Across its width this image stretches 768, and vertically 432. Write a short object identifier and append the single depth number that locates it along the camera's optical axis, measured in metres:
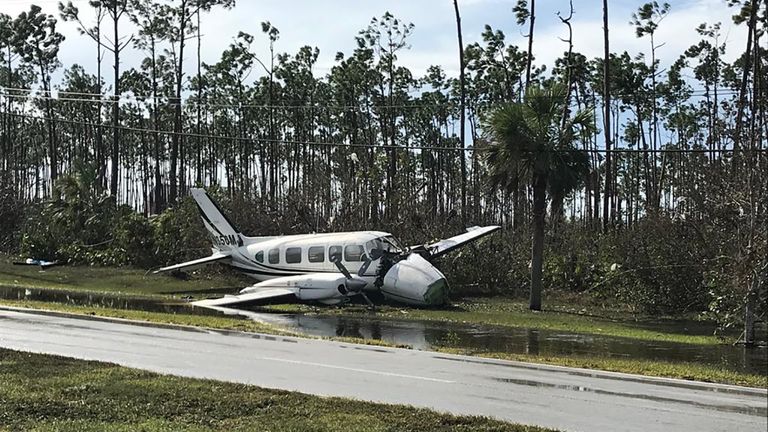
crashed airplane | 28.62
